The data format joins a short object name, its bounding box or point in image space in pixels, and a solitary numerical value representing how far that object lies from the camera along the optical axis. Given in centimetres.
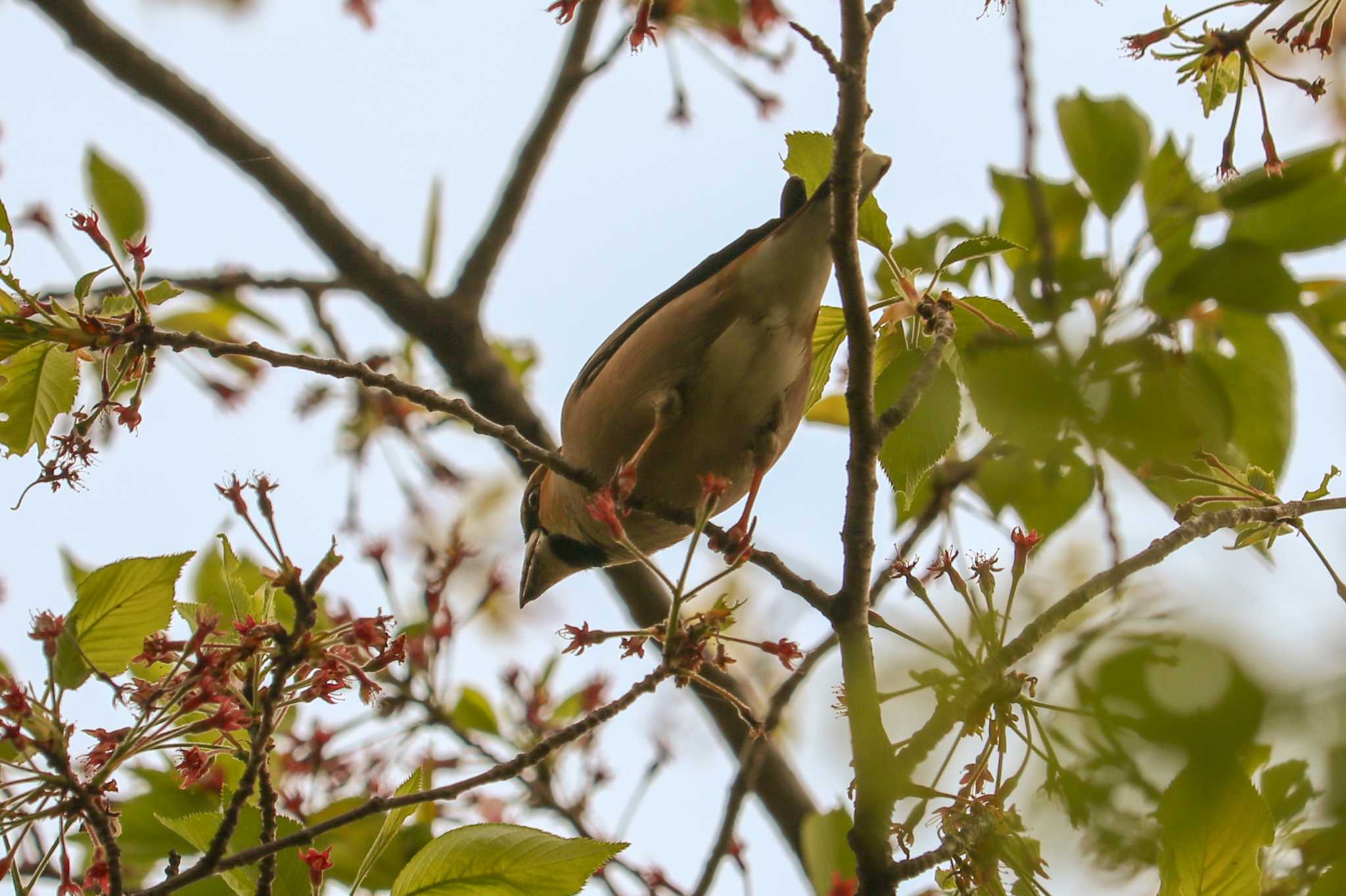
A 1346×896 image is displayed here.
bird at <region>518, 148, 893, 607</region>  862
